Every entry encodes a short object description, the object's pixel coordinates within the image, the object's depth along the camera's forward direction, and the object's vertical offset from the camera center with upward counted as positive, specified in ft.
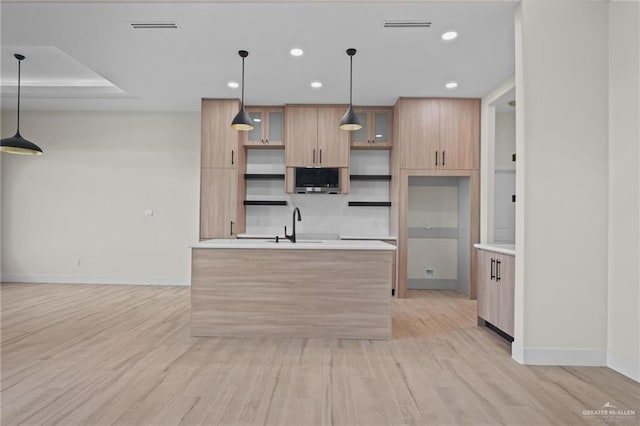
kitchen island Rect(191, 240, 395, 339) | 10.89 -2.24
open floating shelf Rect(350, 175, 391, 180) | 18.74 +2.14
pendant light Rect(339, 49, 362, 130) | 12.58 +3.40
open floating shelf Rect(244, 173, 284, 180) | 19.01 +2.13
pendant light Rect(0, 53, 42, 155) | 14.80 +2.77
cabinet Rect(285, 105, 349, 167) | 18.04 +3.90
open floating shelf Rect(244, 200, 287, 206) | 19.11 +0.71
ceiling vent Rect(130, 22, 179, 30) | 10.88 +5.73
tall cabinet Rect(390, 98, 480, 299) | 17.25 +3.74
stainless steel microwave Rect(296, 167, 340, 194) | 17.99 +1.87
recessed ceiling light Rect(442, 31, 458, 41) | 11.18 +5.75
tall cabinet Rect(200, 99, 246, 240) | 17.54 +2.22
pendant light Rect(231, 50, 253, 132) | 12.24 +3.23
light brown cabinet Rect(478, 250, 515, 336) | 10.43 -2.16
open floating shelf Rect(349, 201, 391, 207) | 19.08 +0.78
